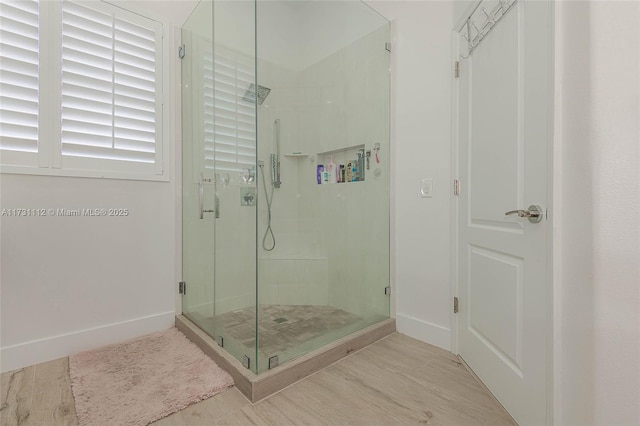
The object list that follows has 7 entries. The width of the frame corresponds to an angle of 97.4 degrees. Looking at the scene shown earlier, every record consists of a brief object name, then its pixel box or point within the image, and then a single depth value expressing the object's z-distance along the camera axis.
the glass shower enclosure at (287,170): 1.79
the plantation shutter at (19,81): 1.67
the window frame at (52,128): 1.74
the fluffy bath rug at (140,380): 1.31
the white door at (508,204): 1.14
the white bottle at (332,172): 2.43
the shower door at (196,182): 2.08
